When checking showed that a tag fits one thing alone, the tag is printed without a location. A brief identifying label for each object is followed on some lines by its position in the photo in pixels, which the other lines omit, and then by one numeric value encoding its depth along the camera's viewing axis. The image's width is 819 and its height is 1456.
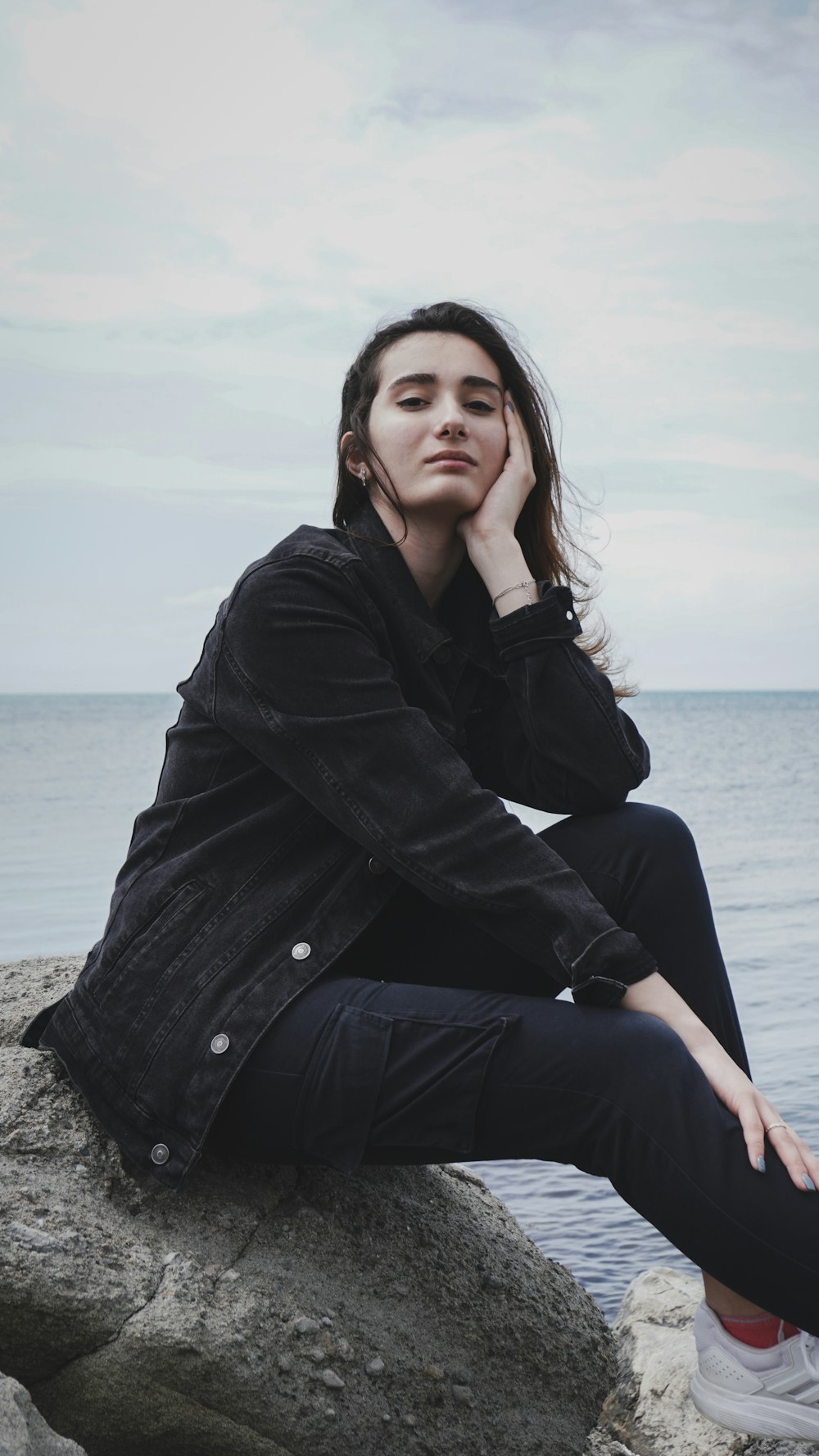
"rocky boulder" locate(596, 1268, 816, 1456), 2.50
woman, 1.92
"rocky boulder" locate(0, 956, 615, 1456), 1.99
